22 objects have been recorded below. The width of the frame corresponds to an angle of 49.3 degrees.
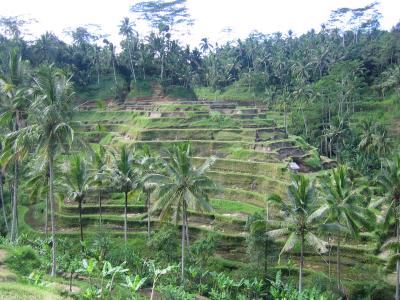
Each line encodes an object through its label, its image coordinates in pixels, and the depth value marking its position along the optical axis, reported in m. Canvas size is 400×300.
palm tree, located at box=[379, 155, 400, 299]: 23.52
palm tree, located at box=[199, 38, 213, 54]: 96.26
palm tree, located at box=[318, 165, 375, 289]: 23.55
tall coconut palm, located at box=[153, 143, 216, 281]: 24.05
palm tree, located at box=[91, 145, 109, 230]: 31.65
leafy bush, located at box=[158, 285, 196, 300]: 20.44
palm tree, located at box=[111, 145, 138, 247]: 31.02
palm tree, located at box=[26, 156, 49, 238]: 30.75
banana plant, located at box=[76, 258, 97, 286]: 16.33
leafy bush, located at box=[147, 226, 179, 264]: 28.25
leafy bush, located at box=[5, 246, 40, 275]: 19.92
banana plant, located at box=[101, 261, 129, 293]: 16.70
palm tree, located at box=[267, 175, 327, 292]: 22.06
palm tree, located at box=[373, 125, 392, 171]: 52.09
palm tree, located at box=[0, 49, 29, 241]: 24.91
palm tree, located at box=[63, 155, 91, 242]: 30.45
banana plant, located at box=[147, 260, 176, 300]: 17.40
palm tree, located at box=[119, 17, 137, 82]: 79.69
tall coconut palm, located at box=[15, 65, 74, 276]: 21.08
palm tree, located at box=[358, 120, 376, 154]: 53.83
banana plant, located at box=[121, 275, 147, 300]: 16.39
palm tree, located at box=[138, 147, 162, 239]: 31.59
